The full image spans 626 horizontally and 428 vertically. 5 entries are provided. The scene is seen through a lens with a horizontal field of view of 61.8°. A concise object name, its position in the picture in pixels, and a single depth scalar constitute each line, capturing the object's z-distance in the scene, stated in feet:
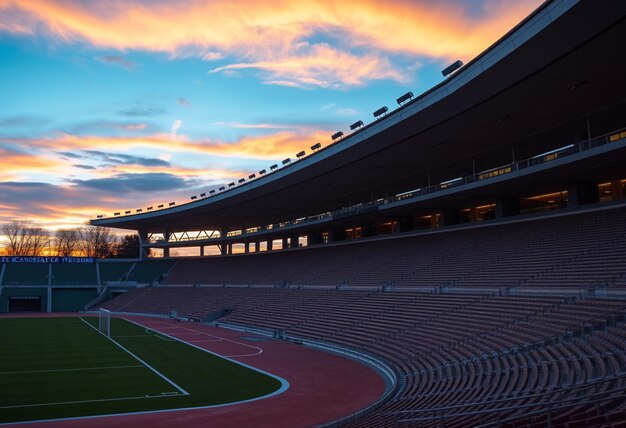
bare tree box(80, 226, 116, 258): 385.91
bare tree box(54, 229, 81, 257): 375.45
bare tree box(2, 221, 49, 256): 356.14
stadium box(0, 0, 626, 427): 55.11
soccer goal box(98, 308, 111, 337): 140.25
